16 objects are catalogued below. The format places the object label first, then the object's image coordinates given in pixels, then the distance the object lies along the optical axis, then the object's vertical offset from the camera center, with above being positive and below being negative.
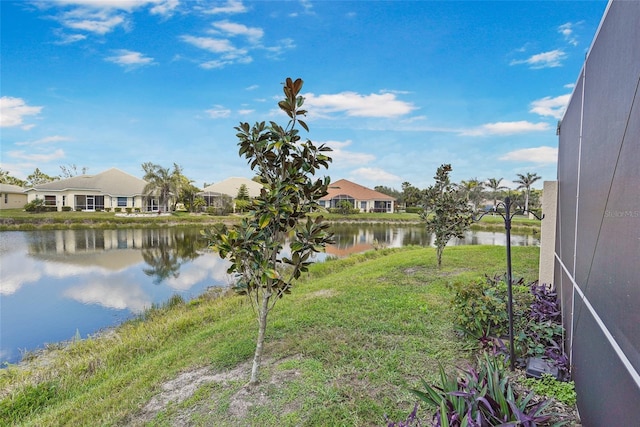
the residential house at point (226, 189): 41.44 +2.06
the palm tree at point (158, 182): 34.84 +2.42
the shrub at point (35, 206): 31.06 -0.18
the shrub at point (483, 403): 1.90 -1.30
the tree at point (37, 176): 55.34 +4.84
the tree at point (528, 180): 48.25 +3.49
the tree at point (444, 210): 8.27 -0.17
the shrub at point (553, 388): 2.59 -1.54
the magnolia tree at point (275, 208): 3.11 -0.04
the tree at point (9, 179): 52.33 +4.20
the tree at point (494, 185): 55.81 +3.14
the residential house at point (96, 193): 35.16 +1.22
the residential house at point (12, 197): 36.84 +0.86
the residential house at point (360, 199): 45.91 +0.64
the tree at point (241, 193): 37.70 +1.31
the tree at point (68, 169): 53.41 +5.80
